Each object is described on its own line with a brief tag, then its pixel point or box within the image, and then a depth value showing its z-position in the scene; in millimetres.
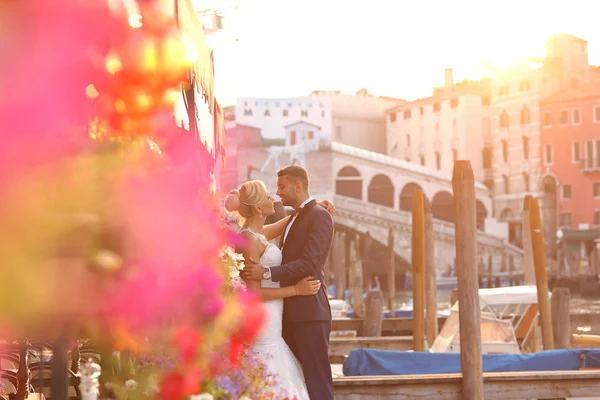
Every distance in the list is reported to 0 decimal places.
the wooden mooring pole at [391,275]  16234
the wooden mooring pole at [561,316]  9562
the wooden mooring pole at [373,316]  10234
